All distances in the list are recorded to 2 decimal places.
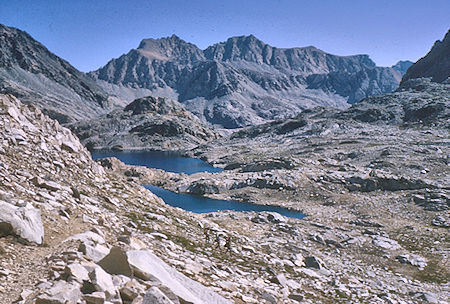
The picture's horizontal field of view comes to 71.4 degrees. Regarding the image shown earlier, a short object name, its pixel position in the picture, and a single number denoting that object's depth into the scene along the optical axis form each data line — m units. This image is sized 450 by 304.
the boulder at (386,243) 38.62
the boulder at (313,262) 25.67
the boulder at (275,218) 44.28
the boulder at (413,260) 33.19
